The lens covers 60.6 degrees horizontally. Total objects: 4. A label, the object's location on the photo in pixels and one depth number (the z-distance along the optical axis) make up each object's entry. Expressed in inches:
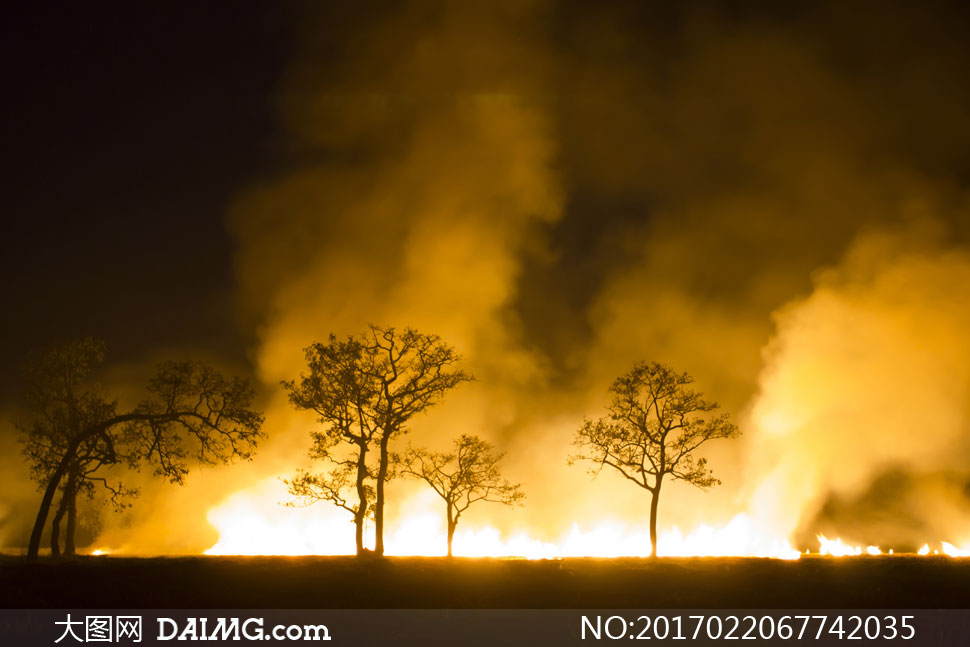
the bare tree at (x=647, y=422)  2059.5
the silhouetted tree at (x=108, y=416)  1700.3
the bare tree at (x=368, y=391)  1876.2
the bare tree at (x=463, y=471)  2116.1
